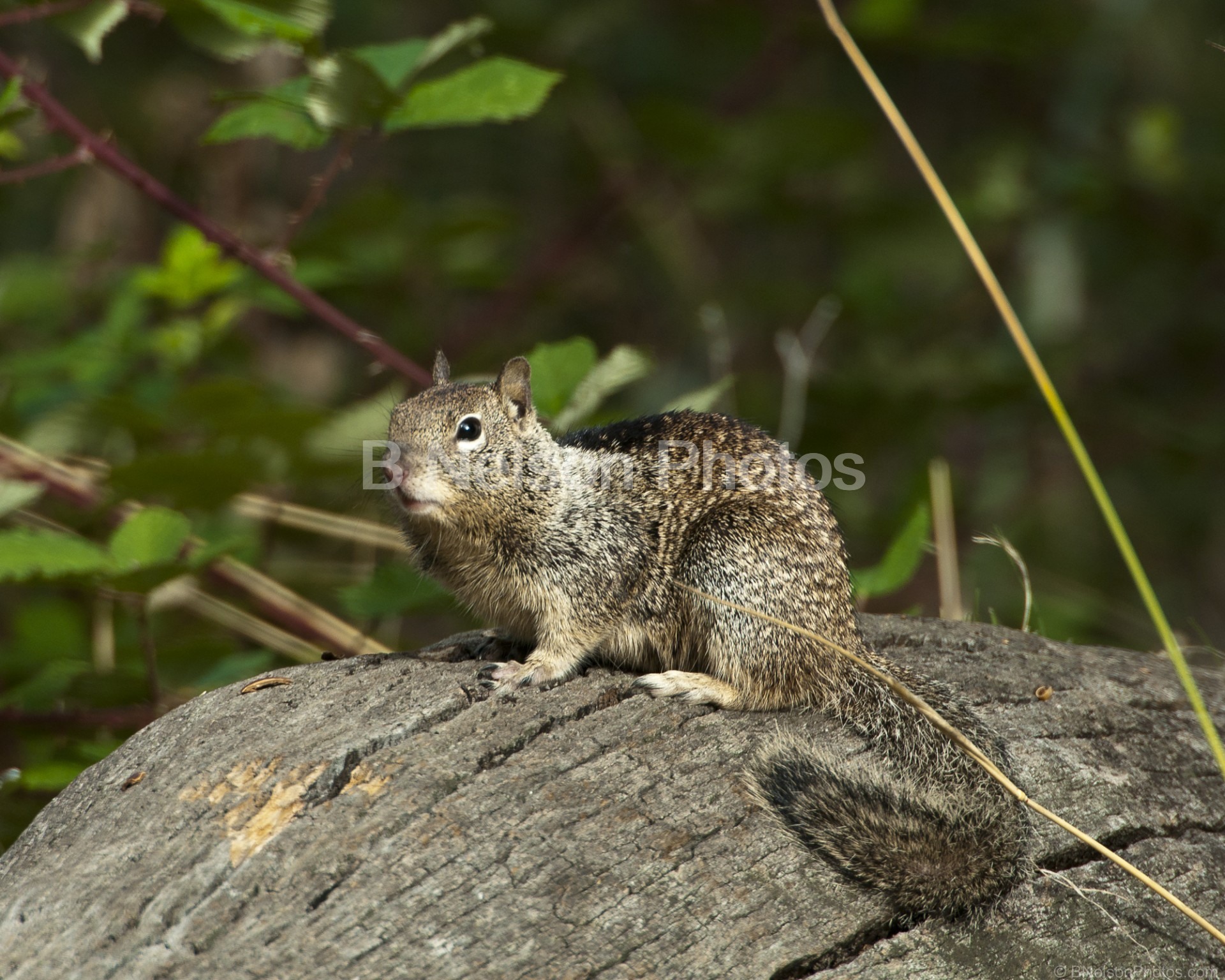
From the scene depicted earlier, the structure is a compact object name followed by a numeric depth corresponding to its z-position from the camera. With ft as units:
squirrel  16.29
